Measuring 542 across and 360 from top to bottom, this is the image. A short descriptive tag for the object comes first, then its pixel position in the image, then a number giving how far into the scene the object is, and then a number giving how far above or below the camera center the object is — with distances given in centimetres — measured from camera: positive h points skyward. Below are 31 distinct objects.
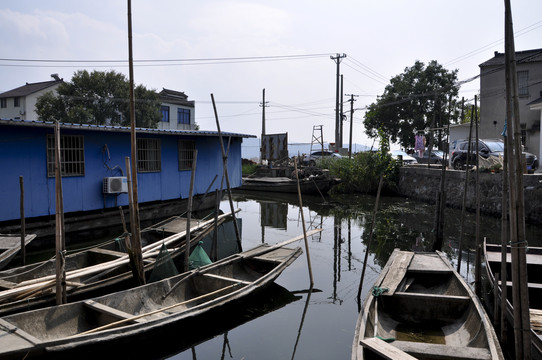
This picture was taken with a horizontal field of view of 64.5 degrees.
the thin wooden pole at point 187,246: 791 -156
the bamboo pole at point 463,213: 906 -113
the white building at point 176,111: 3504 +431
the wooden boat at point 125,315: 475 -208
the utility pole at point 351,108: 3410 +428
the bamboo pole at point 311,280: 897 -250
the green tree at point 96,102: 2702 +398
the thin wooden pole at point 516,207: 399 -45
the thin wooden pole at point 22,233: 890 -146
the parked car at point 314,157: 3068 +32
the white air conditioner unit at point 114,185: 1332 -71
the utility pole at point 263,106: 3834 +502
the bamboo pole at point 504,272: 523 -142
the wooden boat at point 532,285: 470 -196
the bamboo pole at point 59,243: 598 -113
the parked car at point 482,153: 1805 +32
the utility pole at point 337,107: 3381 +417
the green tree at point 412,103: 3866 +521
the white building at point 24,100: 3269 +485
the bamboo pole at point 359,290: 821 -249
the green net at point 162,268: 776 -192
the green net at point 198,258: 834 -190
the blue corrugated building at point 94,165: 1136 -10
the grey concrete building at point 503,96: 2334 +383
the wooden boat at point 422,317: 468 -210
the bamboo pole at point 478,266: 741 -186
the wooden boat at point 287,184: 2506 -140
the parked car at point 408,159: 3281 +8
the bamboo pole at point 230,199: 928 -85
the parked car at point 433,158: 3210 +15
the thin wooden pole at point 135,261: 722 -169
